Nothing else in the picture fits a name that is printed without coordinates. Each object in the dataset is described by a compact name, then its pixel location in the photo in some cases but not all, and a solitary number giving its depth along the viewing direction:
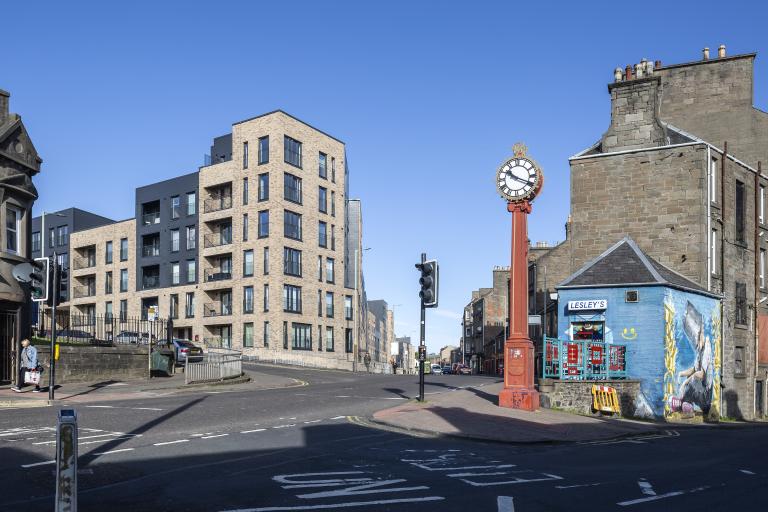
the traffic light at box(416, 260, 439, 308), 20.58
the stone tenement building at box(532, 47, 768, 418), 27.97
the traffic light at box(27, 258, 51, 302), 21.05
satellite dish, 25.66
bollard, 6.66
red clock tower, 21.34
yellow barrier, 22.53
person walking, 24.52
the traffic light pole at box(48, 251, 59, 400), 21.27
